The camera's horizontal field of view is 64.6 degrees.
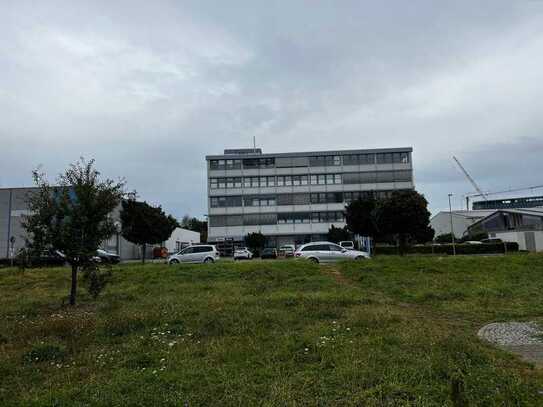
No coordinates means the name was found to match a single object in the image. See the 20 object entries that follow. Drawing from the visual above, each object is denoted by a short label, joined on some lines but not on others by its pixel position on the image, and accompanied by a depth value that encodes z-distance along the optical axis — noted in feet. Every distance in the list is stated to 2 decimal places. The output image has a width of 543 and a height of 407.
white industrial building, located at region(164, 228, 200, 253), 243.13
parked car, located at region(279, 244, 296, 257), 157.43
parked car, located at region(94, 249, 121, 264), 116.06
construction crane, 469.57
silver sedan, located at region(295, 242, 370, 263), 89.04
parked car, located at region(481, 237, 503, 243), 157.38
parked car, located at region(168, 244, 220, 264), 102.78
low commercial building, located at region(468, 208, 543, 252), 150.20
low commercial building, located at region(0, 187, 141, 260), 158.30
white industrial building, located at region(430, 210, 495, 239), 246.47
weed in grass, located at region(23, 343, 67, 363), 22.84
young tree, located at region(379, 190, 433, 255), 103.71
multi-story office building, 236.22
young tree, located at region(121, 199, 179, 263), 123.85
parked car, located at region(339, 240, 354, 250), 162.22
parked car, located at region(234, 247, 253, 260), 149.28
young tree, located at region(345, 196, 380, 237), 128.88
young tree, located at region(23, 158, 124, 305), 42.42
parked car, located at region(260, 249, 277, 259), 156.35
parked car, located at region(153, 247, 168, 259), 192.44
